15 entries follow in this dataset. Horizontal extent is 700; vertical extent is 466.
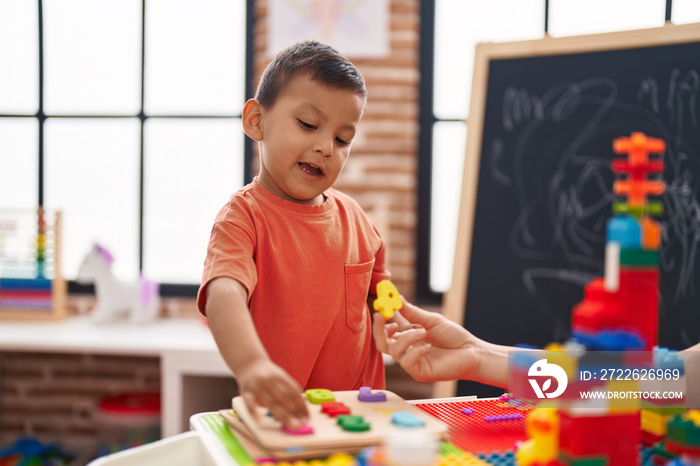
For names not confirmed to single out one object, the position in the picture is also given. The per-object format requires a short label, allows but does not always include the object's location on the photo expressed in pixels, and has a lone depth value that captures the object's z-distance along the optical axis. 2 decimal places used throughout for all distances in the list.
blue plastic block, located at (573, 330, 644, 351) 0.54
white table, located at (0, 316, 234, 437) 1.97
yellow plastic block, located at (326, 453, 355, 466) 0.57
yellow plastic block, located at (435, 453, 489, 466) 0.62
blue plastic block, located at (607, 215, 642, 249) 0.56
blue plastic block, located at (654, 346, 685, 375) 0.69
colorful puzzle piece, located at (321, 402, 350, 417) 0.70
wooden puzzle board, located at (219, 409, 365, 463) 0.61
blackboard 1.67
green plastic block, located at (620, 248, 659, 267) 0.56
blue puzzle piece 0.67
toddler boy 0.96
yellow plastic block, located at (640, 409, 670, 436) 0.67
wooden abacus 2.38
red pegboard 0.70
